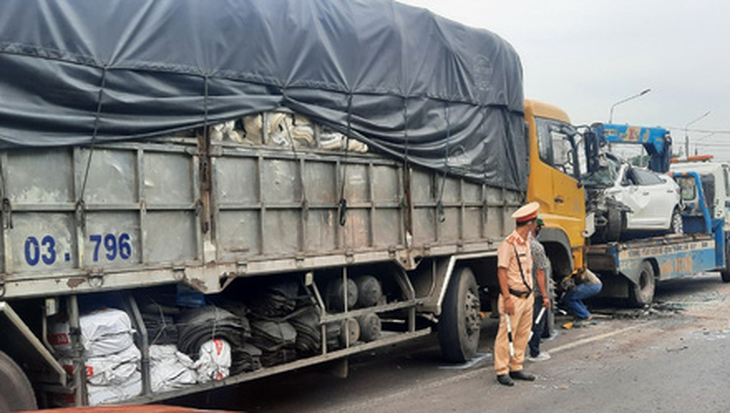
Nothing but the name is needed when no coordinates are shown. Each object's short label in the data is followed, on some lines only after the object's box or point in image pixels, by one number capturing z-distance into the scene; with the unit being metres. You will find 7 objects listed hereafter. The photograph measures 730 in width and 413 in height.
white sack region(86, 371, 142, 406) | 4.30
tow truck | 11.33
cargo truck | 4.08
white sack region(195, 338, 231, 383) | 4.86
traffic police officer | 6.73
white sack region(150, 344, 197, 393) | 4.63
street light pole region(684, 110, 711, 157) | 39.62
